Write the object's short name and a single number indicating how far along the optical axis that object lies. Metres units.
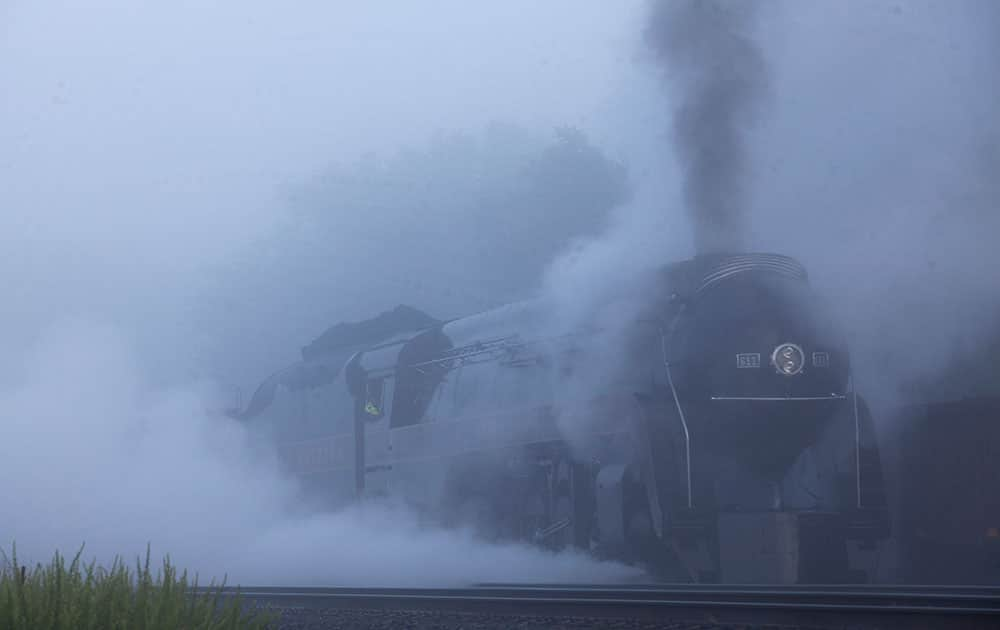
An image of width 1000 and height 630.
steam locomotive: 22.08
